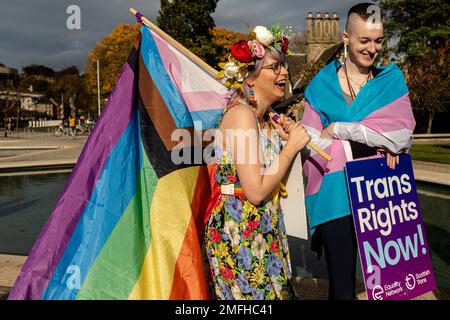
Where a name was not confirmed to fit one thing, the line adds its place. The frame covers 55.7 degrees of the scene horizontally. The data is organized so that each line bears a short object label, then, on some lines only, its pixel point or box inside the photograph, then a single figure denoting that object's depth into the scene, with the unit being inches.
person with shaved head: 91.0
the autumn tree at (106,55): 1968.5
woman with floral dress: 82.4
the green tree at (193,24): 1264.8
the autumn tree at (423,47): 1136.2
